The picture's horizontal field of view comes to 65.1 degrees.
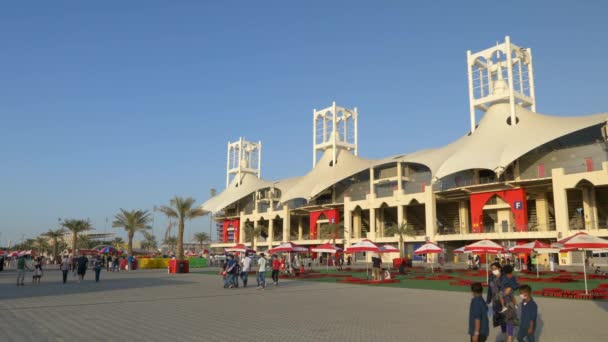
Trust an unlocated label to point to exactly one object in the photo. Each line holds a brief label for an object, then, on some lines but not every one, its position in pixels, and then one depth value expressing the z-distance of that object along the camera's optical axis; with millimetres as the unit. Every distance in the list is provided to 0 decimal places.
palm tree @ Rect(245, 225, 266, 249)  78625
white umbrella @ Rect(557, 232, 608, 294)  17312
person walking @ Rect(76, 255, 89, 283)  23109
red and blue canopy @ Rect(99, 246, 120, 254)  50450
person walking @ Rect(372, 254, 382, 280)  23922
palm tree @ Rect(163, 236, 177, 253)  110062
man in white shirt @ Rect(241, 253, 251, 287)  21266
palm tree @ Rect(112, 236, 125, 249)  111419
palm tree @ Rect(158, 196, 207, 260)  49131
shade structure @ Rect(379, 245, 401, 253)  29672
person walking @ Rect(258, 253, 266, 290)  19656
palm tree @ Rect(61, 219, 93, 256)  61562
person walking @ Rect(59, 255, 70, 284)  22828
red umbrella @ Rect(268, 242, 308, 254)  31281
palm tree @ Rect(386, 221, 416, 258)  49041
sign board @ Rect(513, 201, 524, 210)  46125
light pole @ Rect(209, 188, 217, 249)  107888
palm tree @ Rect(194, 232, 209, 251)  116750
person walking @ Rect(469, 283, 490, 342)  6445
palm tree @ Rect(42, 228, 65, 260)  74188
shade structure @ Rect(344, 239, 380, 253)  27688
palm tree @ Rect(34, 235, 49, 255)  97512
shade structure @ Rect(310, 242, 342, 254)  31912
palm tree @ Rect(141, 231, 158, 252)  115156
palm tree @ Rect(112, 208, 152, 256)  53281
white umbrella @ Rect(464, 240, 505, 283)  26580
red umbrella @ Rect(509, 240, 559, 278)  26766
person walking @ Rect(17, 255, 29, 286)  21141
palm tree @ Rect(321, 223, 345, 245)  62316
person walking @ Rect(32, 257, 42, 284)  22239
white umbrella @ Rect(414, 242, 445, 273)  31228
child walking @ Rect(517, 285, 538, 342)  6730
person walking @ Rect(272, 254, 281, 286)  21484
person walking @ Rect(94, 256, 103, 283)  23206
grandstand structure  43844
